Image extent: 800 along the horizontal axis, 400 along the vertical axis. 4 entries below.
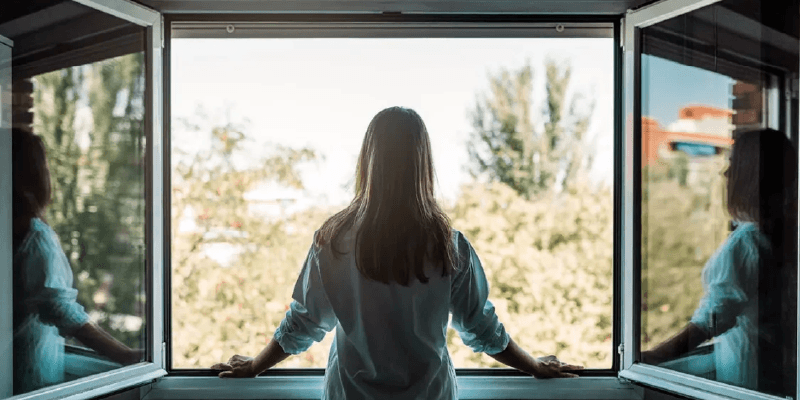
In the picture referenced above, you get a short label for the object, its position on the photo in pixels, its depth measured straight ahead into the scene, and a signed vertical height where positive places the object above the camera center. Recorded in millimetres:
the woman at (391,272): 1655 -185
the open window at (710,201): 1838 -12
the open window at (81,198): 1877 -4
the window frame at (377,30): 2275 +569
